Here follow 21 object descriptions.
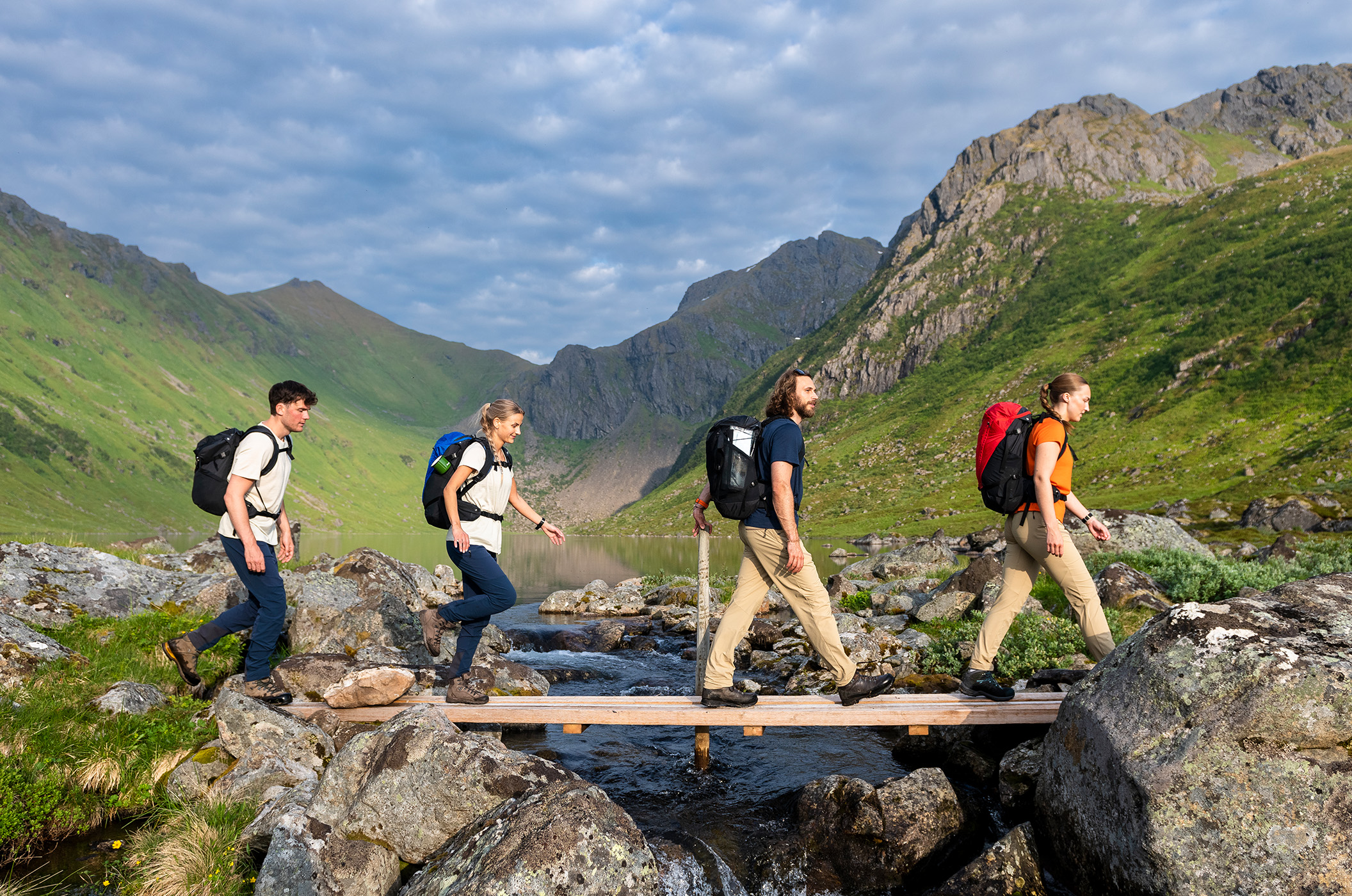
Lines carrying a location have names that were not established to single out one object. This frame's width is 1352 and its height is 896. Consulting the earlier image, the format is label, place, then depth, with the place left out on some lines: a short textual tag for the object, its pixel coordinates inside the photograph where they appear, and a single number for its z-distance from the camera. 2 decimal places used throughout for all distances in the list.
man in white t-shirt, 8.34
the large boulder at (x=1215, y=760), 4.84
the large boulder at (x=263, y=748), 7.07
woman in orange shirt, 7.81
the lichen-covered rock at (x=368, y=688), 8.79
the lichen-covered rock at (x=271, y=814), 6.09
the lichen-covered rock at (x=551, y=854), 4.89
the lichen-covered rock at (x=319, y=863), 5.53
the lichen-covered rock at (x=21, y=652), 8.42
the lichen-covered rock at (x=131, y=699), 7.97
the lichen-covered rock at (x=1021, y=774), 7.41
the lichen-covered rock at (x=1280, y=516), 50.06
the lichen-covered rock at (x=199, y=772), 7.12
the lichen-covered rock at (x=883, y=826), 6.91
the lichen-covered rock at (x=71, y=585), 11.03
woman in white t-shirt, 8.51
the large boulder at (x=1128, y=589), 14.12
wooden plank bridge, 8.09
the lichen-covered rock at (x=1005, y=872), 6.00
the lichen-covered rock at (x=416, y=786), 6.25
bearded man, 7.71
